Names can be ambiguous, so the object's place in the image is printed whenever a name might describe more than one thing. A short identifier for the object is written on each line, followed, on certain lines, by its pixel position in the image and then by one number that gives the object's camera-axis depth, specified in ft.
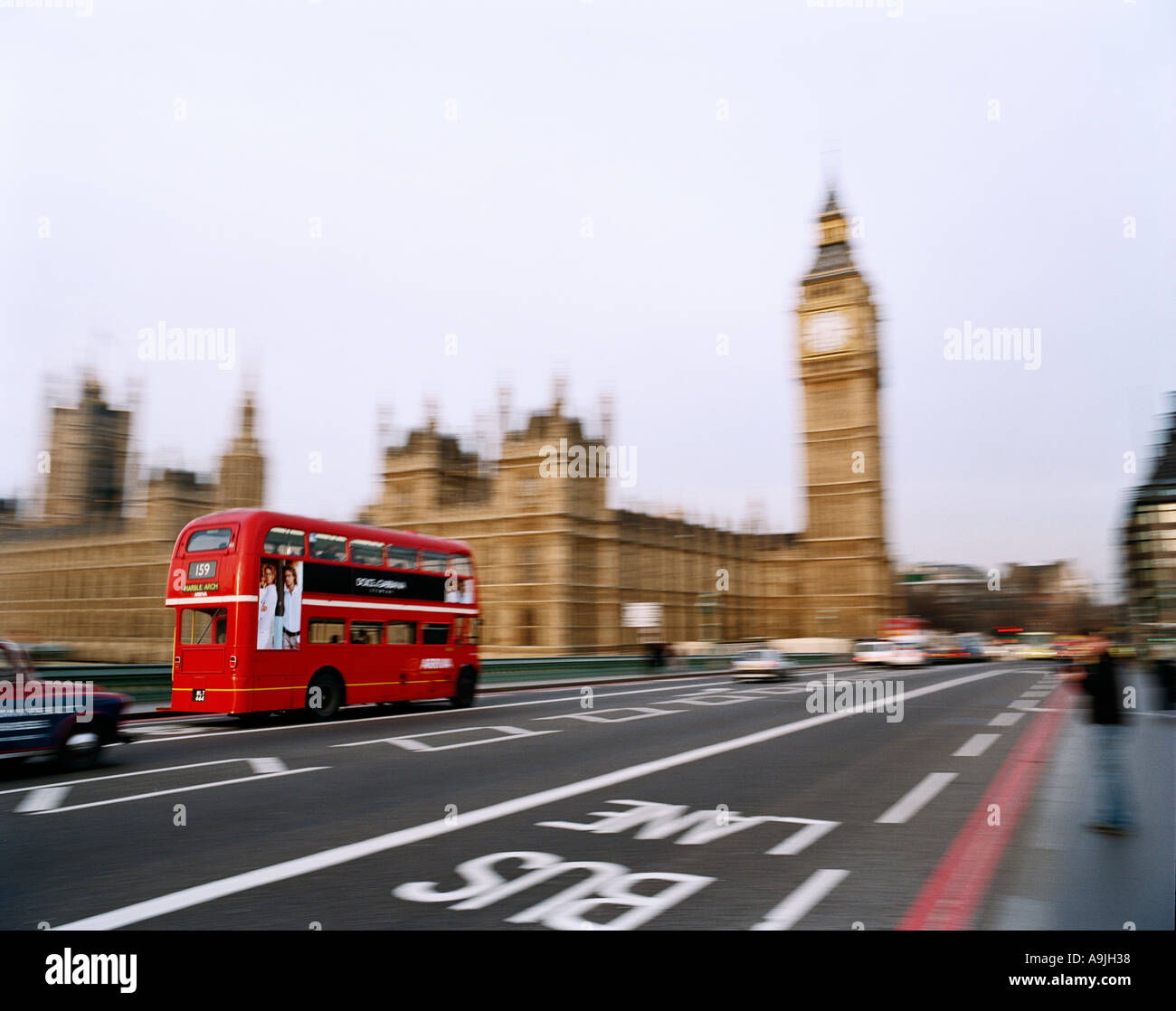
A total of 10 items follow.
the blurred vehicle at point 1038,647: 184.92
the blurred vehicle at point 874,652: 147.64
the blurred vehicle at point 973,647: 196.85
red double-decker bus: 50.01
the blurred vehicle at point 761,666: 104.58
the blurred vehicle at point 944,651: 176.10
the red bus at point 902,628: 170.60
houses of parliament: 163.53
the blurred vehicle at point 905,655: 145.59
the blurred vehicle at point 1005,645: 236.43
